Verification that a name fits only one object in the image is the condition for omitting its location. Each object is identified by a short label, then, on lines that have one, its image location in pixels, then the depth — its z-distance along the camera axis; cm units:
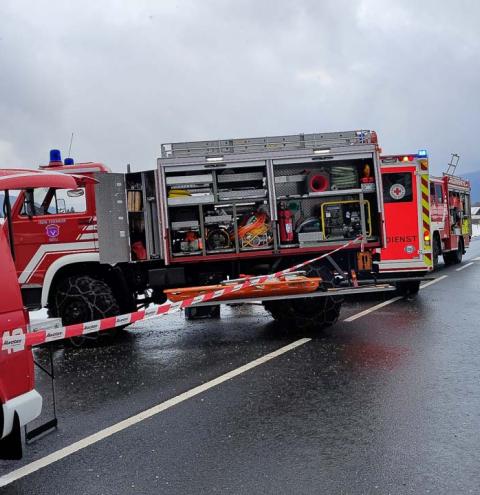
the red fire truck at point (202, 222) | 857
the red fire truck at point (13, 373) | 382
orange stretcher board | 820
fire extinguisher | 908
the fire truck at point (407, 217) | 1219
